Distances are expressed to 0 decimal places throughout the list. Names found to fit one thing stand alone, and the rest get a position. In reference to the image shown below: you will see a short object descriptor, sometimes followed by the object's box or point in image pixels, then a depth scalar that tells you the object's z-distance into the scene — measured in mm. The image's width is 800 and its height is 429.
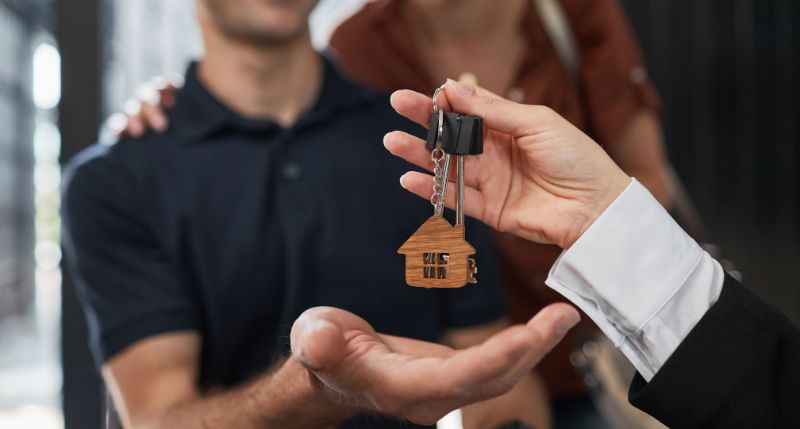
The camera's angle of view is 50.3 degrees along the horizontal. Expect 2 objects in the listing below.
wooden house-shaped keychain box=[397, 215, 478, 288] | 476
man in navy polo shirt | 781
